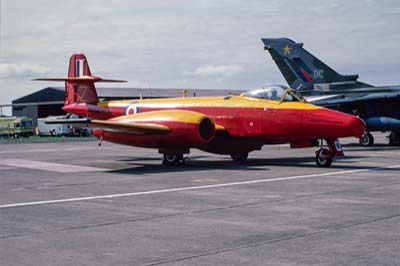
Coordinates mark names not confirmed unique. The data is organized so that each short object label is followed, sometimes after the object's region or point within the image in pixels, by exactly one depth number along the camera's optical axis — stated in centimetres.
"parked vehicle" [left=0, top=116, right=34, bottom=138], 6081
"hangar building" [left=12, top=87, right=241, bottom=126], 7406
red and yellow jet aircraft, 1706
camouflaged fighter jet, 2919
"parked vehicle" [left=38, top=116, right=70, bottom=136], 6097
